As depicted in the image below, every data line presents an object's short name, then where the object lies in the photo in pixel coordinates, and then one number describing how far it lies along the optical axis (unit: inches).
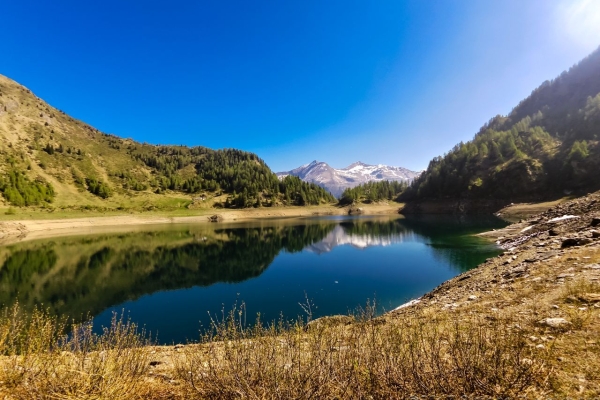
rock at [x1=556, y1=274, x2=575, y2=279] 410.1
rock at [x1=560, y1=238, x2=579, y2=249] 617.3
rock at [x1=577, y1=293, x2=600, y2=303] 299.2
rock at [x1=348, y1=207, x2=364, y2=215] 6151.6
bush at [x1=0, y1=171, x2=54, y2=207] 3914.9
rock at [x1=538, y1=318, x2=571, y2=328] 259.6
